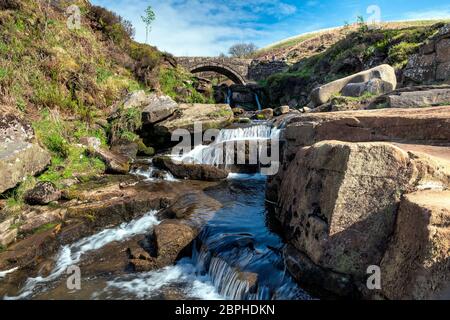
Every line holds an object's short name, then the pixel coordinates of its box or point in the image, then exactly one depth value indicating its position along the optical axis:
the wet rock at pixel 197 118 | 13.77
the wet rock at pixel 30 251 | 5.69
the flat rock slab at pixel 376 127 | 5.15
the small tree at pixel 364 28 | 25.35
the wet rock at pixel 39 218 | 6.55
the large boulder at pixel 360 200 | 3.55
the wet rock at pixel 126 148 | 12.54
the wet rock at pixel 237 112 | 21.77
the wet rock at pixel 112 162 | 10.09
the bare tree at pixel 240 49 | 81.56
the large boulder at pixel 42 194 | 7.29
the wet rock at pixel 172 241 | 5.73
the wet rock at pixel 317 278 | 3.68
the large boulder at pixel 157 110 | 13.99
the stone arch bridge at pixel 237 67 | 36.07
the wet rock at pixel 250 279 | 4.43
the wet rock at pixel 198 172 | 10.37
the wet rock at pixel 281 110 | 18.73
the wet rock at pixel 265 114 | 18.69
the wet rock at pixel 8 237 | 6.05
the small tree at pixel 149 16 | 42.94
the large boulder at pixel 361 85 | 11.25
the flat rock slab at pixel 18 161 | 6.97
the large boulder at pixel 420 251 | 2.63
